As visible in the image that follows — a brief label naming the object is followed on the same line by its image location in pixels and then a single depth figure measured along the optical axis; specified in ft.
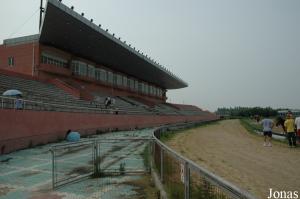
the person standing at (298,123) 38.66
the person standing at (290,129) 38.16
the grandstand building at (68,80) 36.79
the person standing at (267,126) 40.75
